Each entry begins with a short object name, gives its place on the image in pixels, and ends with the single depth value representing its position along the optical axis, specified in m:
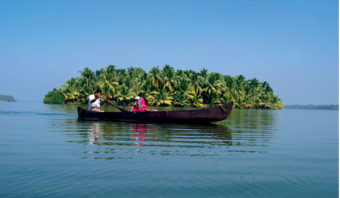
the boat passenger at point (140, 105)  18.34
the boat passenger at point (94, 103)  19.64
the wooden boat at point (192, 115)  16.67
